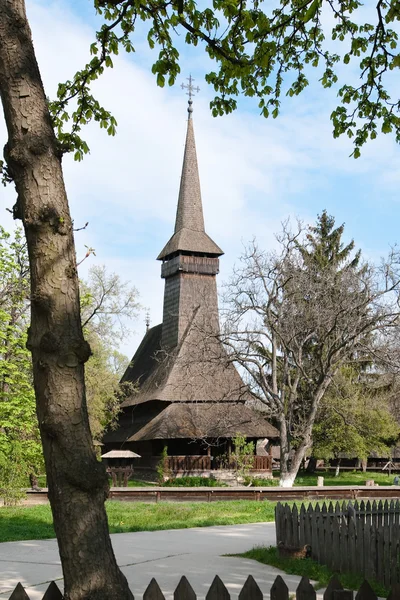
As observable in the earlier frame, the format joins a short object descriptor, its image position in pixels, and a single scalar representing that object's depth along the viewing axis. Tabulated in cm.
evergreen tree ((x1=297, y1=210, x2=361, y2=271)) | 5294
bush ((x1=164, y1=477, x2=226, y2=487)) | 3472
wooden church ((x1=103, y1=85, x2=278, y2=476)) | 3738
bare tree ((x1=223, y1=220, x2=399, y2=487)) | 3194
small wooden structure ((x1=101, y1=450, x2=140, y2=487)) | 2961
